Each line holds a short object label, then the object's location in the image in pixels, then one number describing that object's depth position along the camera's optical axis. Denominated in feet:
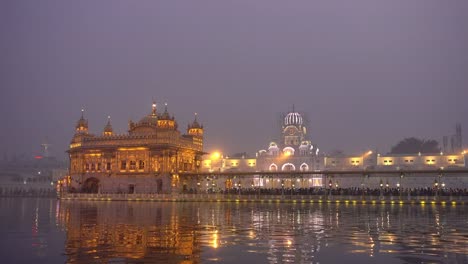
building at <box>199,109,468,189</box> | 346.13
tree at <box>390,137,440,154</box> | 516.73
